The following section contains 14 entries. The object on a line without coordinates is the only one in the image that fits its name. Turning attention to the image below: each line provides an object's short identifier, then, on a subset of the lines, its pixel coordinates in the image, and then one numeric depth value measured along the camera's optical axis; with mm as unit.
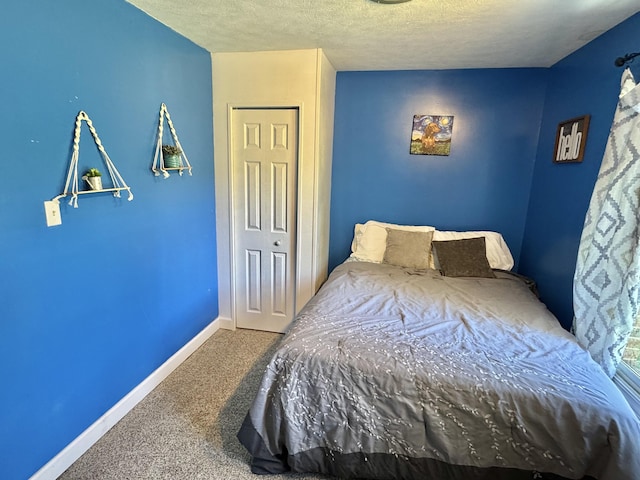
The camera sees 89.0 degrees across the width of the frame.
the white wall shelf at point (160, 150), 2129
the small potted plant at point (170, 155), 2188
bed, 1278
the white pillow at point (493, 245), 2795
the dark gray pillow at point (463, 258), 2629
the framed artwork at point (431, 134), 2949
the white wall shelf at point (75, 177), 1483
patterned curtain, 1567
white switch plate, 1460
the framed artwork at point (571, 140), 2146
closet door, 2756
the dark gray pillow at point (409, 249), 2797
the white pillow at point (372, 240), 2971
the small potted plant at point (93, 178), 1615
